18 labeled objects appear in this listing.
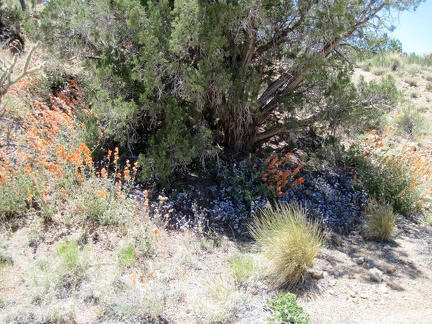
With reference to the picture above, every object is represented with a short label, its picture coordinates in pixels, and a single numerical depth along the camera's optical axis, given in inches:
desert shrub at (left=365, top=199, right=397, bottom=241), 207.6
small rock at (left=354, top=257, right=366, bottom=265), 186.1
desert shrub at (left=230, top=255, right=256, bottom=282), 152.9
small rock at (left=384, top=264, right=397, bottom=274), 179.2
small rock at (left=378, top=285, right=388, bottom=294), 164.4
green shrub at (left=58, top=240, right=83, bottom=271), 142.8
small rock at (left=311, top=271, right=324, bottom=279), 164.6
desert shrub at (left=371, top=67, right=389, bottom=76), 494.9
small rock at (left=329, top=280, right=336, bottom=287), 166.1
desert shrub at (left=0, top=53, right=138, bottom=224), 171.9
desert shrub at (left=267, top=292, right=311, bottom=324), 133.9
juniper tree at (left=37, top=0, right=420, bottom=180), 191.3
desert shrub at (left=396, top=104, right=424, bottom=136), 363.6
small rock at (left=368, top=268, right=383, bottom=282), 170.7
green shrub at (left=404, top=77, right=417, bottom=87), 480.7
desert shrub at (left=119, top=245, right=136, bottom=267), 150.2
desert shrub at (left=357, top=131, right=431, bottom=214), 239.0
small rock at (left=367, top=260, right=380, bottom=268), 183.0
